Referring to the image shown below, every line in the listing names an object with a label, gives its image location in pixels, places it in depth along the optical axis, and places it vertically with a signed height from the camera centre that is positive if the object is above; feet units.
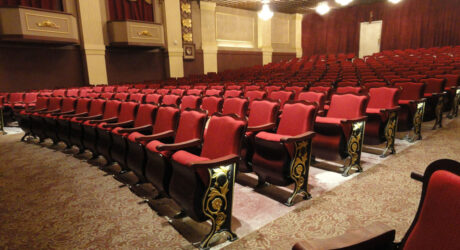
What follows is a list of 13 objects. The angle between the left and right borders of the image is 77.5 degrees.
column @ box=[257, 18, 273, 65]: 32.99 +4.00
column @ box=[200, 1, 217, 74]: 28.32 +3.85
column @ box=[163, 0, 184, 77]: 24.98 +3.38
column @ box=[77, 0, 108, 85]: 20.58 +2.77
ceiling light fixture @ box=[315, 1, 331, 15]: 25.34 +5.58
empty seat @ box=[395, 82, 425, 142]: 8.71 -1.23
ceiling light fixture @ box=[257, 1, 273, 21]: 25.92 +5.44
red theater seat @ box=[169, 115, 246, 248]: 4.04 -1.60
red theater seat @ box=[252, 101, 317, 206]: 5.30 -1.52
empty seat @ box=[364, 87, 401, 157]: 7.52 -1.33
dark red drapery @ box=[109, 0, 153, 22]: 22.72 +5.38
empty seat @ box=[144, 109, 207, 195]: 4.92 -1.27
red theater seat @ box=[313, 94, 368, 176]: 6.50 -1.46
